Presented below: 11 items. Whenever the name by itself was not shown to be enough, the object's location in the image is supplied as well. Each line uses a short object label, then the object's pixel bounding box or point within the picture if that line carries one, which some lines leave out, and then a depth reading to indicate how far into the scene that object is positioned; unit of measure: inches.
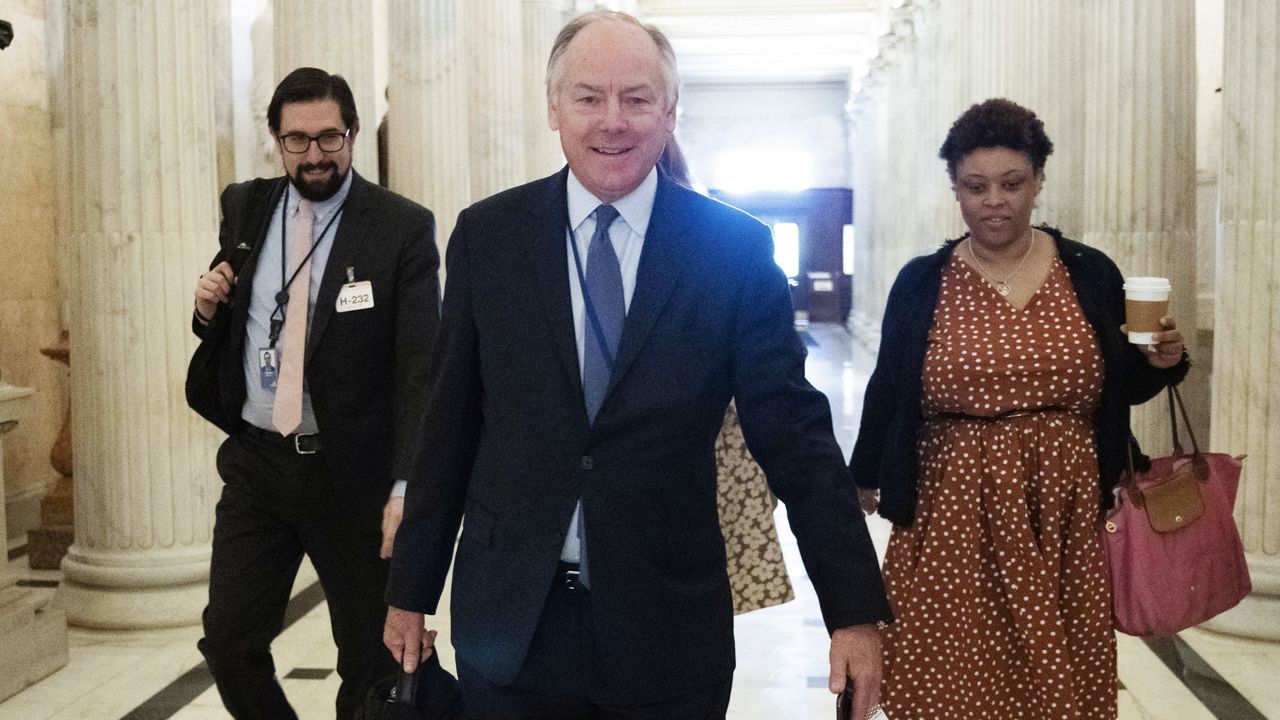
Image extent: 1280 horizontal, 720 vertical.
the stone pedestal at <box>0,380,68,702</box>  205.8
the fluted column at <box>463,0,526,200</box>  453.1
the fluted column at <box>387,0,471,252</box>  354.9
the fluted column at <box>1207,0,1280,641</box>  227.8
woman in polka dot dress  134.3
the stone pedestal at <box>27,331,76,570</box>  300.4
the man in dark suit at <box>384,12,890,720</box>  84.9
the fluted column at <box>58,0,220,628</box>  239.5
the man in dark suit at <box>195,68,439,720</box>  134.5
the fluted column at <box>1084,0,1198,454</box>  270.2
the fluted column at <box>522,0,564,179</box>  550.0
